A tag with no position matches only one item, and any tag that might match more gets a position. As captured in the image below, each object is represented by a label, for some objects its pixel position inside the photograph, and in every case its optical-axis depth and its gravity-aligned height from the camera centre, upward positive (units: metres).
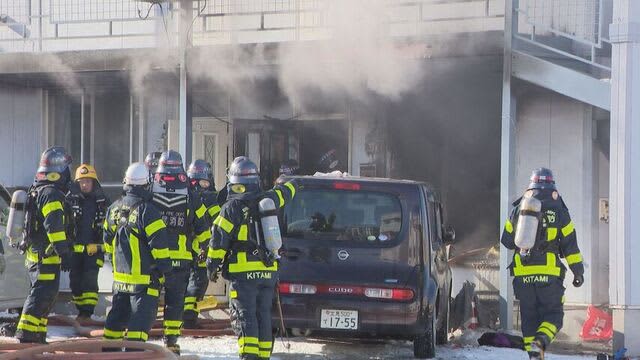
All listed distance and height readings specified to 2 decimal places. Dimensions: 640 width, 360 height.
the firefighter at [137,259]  17.00 -0.77
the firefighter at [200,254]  20.70 -0.85
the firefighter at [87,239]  22.12 -0.80
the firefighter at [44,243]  18.81 -0.73
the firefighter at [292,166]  31.32 +0.01
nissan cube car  18.36 -0.84
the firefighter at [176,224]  17.83 -0.51
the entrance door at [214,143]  32.78 +0.36
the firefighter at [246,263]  16.44 -0.78
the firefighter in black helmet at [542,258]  18.14 -0.79
